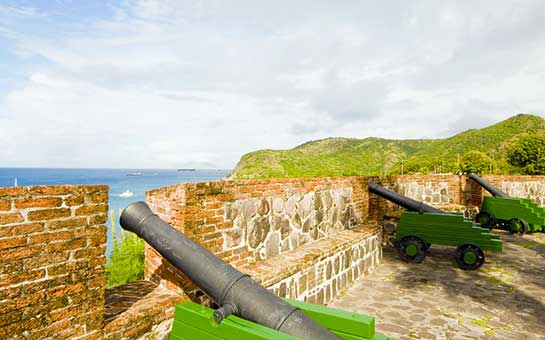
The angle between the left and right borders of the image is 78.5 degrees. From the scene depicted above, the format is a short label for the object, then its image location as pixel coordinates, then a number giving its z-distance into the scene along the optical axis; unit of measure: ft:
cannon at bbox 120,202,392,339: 7.06
